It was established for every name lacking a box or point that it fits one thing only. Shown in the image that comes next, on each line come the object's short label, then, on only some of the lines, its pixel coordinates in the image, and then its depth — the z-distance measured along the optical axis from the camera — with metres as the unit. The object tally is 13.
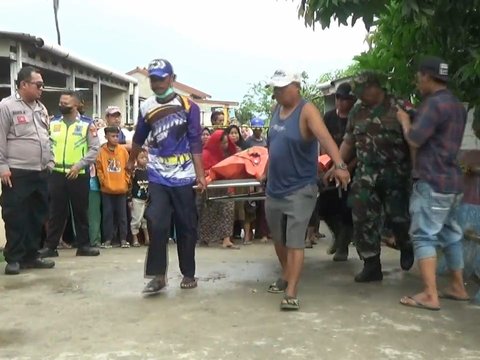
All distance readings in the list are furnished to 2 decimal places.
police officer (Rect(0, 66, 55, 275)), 6.07
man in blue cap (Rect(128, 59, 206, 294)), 5.21
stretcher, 6.09
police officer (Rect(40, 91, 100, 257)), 7.18
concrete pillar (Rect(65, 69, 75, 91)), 13.45
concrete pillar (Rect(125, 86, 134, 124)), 18.91
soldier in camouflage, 5.34
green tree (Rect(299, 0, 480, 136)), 4.36
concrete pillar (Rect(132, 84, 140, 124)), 19.02
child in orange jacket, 8.34
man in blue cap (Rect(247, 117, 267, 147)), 9.29
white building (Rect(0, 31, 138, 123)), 10.41
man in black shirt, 6.23
